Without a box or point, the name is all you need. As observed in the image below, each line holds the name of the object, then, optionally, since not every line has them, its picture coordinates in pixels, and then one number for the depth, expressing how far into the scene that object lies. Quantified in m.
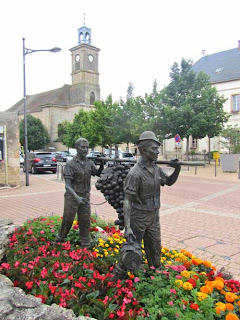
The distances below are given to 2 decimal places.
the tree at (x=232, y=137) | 22.72
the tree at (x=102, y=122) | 33.66
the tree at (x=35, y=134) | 51.94
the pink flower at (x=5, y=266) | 3.47
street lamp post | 12.70
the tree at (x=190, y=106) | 21.39
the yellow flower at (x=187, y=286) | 2.93
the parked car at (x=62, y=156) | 36.94
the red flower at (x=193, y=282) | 3.04
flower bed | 2.67
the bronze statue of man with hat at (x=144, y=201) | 2.97
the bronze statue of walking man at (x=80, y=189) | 4.14
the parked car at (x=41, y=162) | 19.78
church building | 56.88
